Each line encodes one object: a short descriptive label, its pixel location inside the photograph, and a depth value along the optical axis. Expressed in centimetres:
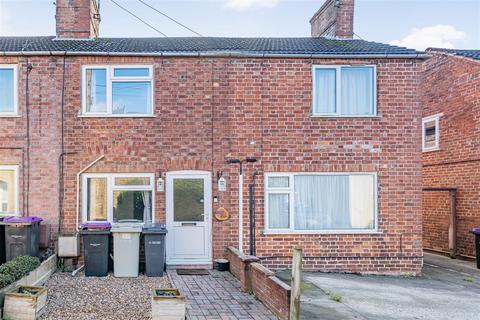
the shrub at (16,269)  704
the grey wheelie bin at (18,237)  948
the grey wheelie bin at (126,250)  959
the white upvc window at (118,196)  1053
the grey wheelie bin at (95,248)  956
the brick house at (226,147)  1054
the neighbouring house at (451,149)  1305
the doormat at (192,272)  983
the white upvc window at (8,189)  1049
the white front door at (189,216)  1057
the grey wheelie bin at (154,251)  967
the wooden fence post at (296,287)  584
